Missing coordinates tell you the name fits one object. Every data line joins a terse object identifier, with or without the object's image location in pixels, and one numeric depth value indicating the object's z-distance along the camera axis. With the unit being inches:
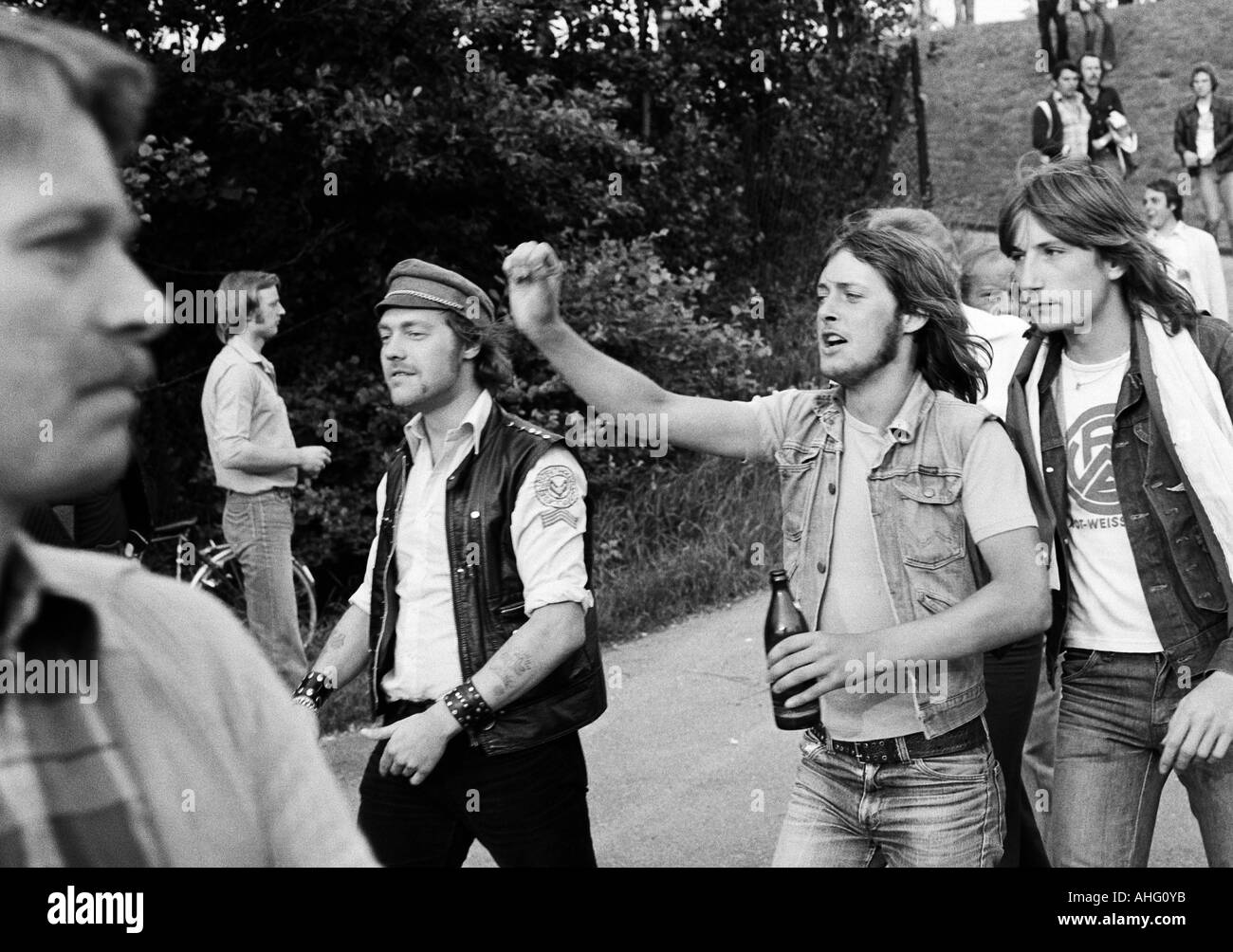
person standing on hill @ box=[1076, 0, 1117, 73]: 708.7
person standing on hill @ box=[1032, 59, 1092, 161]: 513.7
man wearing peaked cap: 127.9
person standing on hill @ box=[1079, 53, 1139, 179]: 542.6
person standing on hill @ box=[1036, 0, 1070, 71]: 679.7
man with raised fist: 113.5
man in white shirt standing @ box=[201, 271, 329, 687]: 254.8
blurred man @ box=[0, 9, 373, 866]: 36.0
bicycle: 303.7
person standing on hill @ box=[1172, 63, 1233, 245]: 541.3
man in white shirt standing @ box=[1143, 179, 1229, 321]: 297.7
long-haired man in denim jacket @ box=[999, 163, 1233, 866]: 124.3
